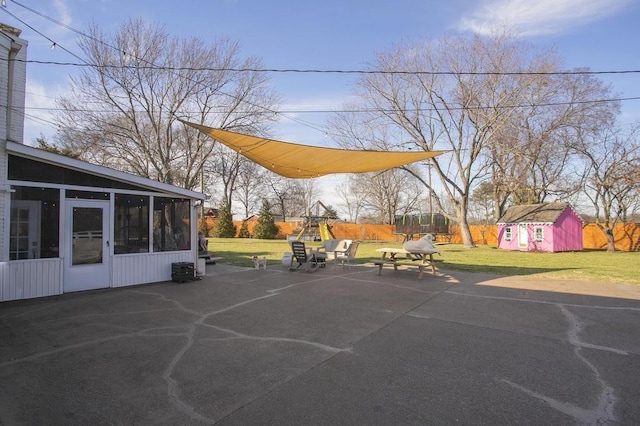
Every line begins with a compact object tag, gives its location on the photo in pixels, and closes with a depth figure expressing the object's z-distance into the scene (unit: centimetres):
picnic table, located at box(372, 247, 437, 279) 899
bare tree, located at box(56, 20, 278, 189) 1842
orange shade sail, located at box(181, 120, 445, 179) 863
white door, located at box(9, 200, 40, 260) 638
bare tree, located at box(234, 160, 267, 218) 4427
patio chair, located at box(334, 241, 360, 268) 1170
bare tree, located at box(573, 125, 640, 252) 2030
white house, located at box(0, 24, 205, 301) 638
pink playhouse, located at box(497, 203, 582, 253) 2106
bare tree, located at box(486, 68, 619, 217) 2006
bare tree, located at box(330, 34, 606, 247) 1986
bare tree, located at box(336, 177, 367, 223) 4996
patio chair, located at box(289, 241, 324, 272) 1059
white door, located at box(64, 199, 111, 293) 704
